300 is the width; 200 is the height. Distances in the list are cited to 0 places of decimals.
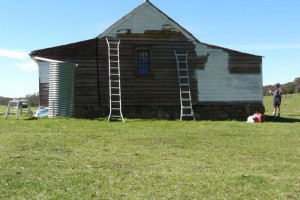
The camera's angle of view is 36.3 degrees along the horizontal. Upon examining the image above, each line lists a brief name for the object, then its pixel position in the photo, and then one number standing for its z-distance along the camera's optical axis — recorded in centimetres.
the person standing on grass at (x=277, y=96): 2606
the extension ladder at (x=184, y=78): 2219
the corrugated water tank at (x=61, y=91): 1902
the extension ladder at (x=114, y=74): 2114
